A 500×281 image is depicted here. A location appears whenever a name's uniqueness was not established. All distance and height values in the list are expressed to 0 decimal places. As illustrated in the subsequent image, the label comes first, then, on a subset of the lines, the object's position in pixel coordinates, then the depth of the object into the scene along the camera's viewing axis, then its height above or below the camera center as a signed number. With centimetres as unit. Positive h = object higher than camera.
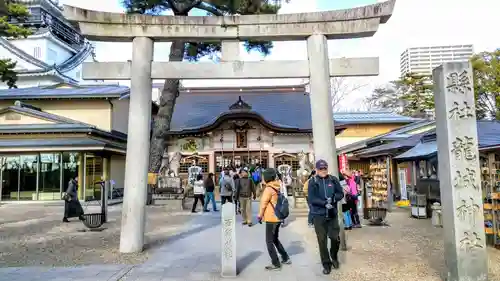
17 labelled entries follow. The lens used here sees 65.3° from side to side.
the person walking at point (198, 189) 1463 -45
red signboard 1541 +50
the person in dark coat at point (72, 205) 1252 -78
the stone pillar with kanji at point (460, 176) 548 -6
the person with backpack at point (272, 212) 634 -59
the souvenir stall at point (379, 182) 1525 -43
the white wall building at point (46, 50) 3672 +1428
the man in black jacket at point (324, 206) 602 -48
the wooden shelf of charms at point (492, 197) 799 -53
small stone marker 609 -102
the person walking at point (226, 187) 1295 -33
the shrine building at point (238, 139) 2628 +261
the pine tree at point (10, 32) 1478 +582
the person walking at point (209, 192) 1478 -58
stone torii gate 816 +255
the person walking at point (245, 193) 1142 -48
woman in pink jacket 1020 -49
